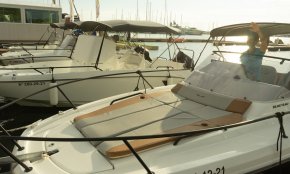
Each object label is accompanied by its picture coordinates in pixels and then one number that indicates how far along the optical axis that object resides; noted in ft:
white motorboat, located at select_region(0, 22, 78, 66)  37.24
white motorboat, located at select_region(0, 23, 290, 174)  10.61
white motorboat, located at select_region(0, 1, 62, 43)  62.54
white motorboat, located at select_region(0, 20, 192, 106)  27.84
